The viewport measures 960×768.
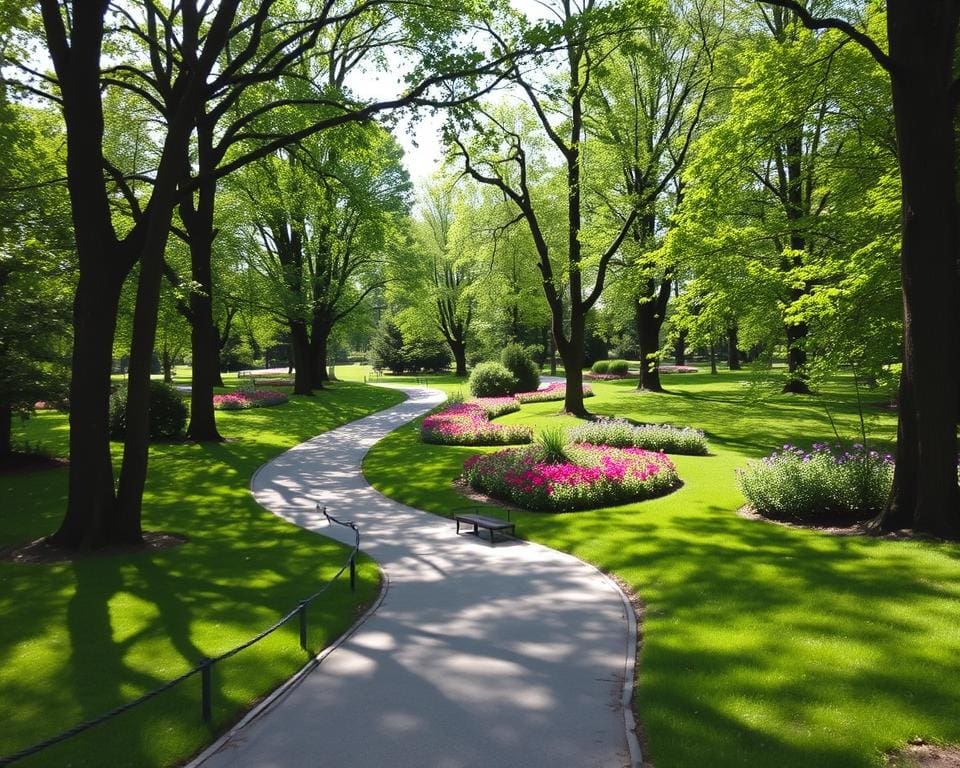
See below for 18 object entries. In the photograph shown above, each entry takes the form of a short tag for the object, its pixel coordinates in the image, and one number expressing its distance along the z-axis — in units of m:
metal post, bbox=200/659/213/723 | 4.70
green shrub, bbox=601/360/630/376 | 51.90
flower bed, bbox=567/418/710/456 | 16.89
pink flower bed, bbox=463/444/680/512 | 11.87
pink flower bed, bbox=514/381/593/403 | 31.52
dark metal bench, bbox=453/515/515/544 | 9.98
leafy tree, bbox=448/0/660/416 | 21.23
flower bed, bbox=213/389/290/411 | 30.42
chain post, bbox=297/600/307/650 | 5.98
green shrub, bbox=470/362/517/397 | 32.50
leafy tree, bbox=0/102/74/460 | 14.88
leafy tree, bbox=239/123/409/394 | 26.13
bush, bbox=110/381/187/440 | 20.09
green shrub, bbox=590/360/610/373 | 53.59
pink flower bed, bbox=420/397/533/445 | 19.50
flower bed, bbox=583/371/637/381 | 49.34
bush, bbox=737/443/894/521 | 10.06
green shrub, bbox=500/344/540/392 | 34.56
